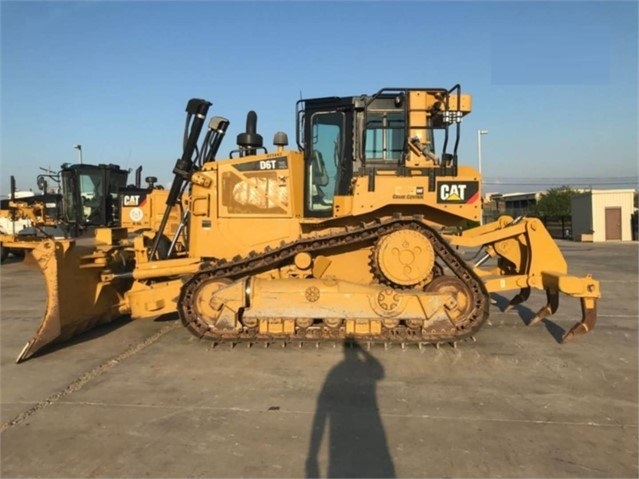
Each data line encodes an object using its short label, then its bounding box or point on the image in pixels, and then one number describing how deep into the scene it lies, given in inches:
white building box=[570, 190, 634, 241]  1309.1
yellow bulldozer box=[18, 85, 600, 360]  268.1
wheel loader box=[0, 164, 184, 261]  706.2
